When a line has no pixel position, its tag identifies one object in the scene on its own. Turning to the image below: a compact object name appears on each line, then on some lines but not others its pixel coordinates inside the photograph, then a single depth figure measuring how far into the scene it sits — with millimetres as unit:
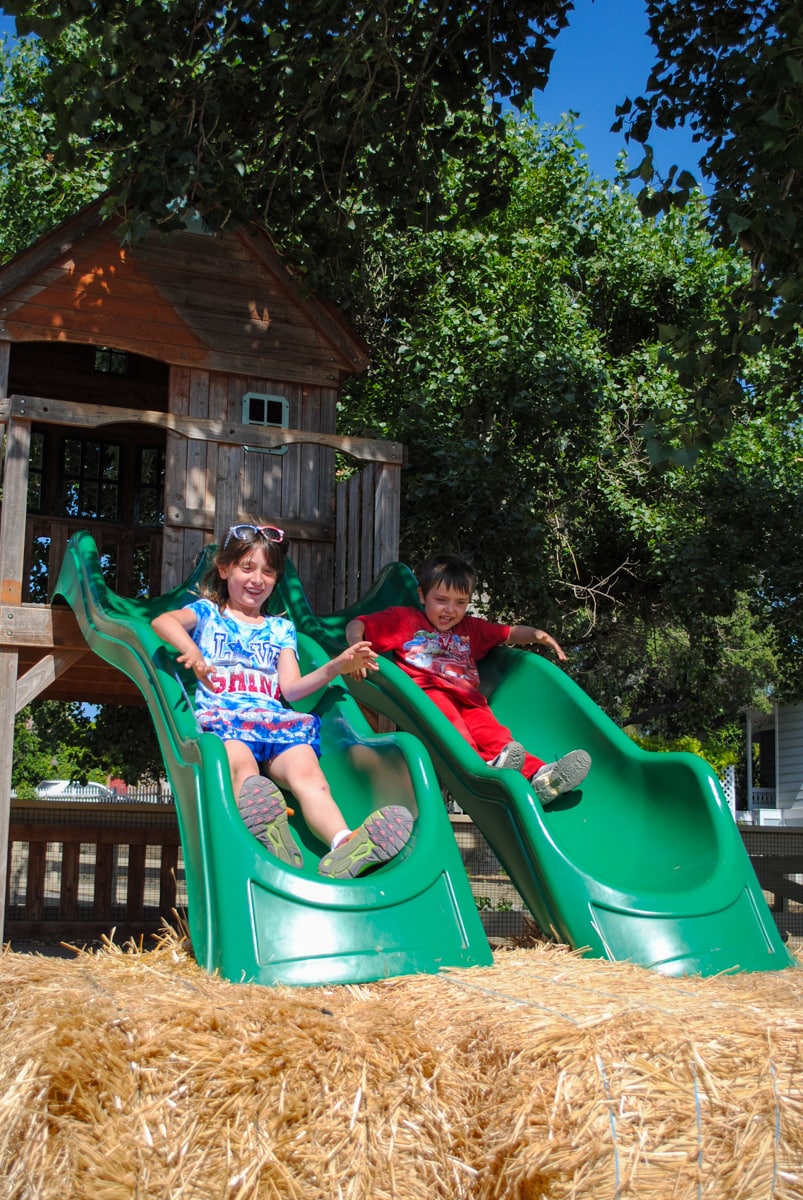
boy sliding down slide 5465
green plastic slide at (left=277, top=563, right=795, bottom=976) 4055
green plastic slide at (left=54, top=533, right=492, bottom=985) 3539
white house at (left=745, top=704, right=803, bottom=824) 23422
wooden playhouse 6773
